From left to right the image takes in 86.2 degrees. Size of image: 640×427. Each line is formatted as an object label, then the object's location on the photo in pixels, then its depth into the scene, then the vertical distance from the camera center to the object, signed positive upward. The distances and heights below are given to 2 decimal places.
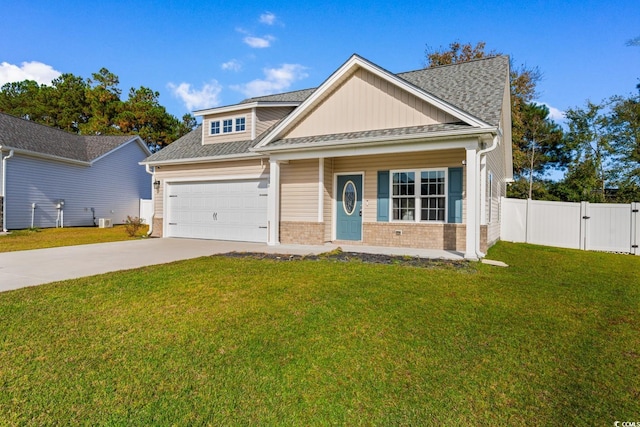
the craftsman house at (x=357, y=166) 8.54 +1.33
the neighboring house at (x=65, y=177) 15.72 +1.62
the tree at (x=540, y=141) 25.08 +5.30
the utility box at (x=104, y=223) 18.59 -0.88
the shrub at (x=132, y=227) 13.64 -0.82
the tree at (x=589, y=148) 21.58 +4.28
